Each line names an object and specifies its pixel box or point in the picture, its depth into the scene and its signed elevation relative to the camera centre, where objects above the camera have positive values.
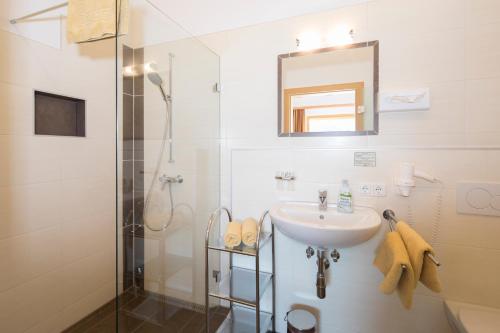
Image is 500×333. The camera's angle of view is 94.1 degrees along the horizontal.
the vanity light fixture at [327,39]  1.39 +0.76
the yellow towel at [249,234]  1.39 -0.44
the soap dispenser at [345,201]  1.32 -0.22
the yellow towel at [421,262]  0.96 -0.42
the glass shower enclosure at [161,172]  1.30 -0.06
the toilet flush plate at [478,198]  1.19 -0.19
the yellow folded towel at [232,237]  1.39 -0.46
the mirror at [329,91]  1.36 +0.43
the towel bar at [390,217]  1.28 -0.30
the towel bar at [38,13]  1.29 +0.86
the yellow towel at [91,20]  1.38 +0.85
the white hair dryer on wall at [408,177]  1.24 -0.08
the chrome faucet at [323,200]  1.38 -0.23
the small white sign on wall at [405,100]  1.24 +0.34
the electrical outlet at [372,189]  1.34 -0.16
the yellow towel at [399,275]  0.98 -0.48
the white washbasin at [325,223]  1.04 -0.31
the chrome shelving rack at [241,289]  1.39 -0.82
